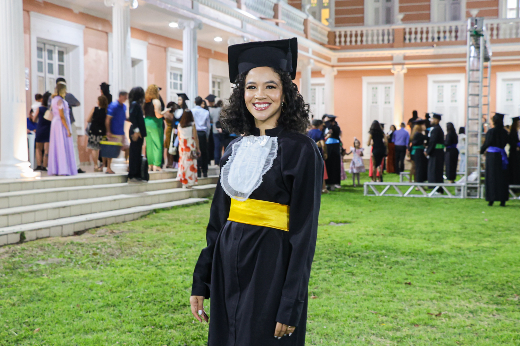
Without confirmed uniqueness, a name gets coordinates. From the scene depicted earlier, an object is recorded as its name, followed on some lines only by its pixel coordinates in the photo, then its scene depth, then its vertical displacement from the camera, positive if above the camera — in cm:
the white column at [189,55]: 1259 +210
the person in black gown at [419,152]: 1269 -21
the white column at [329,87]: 2267 +243
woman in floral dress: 980 -14
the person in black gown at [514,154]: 1055 -22
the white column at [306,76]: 2005 +255
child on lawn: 1350 -46
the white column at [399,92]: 2220 +216
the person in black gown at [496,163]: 987 -38
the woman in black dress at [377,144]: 1316 -2
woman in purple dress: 860 +11
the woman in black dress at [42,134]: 929 +15
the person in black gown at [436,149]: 1206 -13
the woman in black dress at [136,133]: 877 +16
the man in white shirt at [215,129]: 1212 +33
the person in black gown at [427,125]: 1333 +48
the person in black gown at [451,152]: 1275 -21
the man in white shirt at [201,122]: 1084 +43
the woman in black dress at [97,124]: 927 +33
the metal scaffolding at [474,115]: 1105 +61
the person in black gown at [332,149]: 1237 -14
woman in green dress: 971 +47
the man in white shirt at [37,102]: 1018 +80
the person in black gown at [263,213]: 195 -27
